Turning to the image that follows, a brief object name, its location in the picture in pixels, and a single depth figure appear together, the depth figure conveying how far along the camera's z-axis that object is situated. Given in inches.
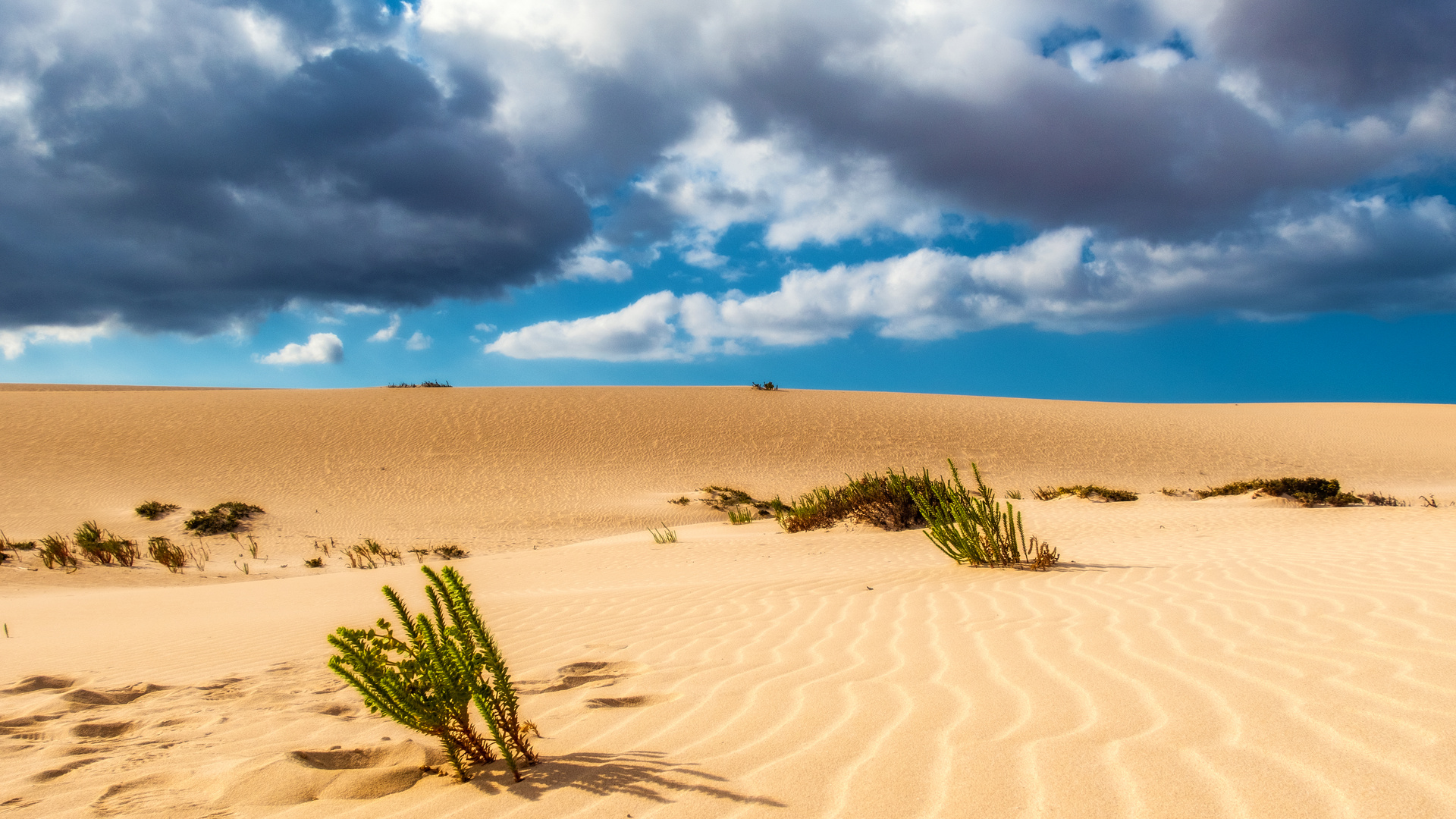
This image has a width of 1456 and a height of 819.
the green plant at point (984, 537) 265.0
